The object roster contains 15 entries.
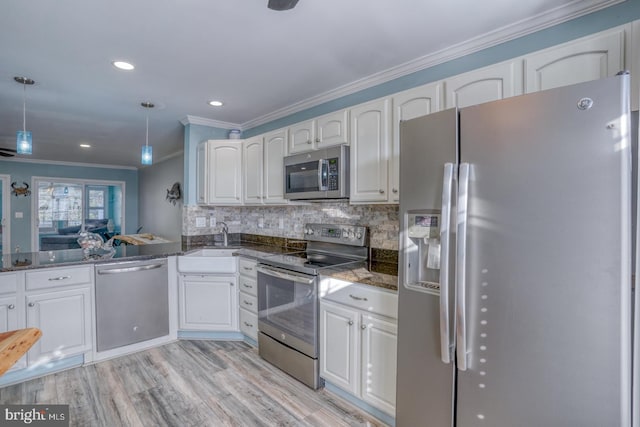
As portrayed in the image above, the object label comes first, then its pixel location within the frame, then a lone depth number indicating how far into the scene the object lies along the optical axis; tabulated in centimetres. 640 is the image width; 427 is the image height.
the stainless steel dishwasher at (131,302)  283
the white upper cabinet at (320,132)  257
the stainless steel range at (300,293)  235
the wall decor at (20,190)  700
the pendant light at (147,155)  324
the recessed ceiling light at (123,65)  245
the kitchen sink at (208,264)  325
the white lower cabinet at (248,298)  306
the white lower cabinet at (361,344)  190
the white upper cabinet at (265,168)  321
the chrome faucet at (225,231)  401
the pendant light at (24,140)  261
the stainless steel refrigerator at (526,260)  110
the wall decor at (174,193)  655
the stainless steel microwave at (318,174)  253
